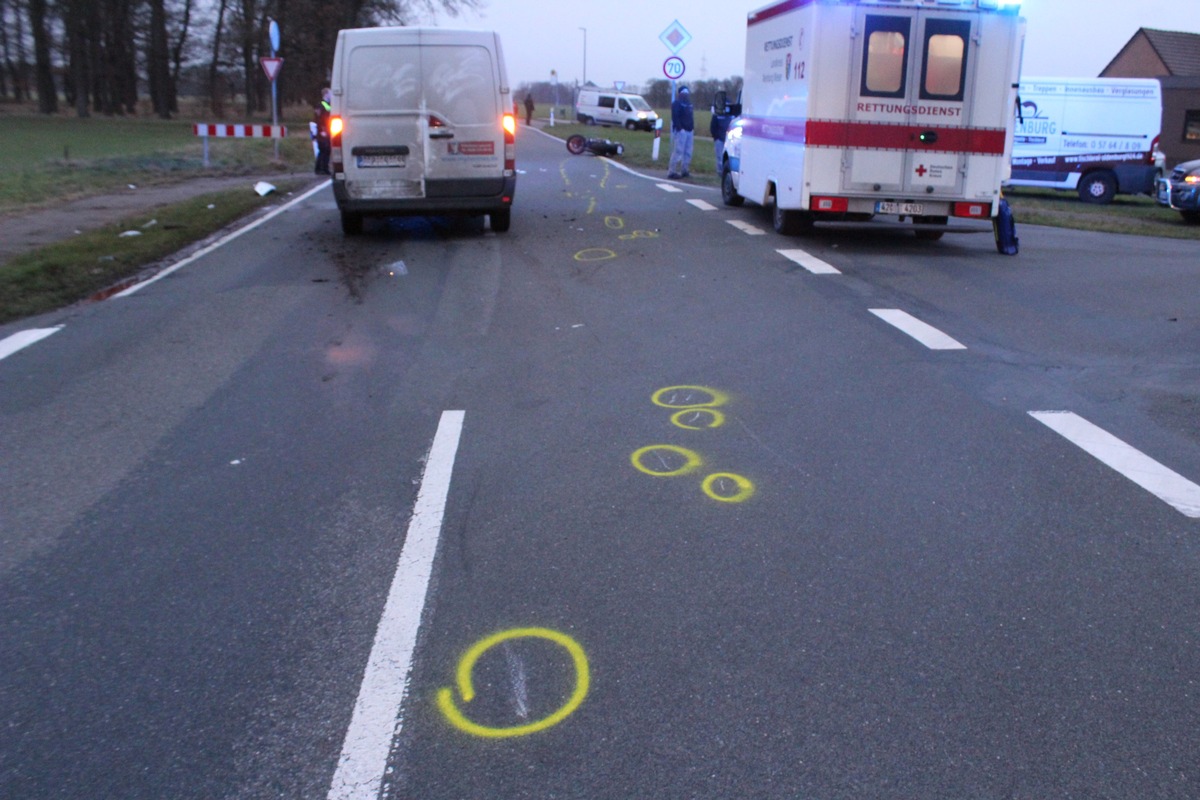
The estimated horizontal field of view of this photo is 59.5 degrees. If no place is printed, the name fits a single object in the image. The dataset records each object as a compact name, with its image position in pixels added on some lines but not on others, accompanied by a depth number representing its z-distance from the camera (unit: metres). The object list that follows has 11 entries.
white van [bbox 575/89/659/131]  56.91
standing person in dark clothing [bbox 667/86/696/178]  20.70
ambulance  11.50
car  18.78
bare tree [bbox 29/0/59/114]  47.72
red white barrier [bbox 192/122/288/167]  23.62
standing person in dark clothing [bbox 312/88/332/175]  22.00
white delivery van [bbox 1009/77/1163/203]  25.22
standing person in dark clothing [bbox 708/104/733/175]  19.03
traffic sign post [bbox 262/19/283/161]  24.83
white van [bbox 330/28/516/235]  12.05
